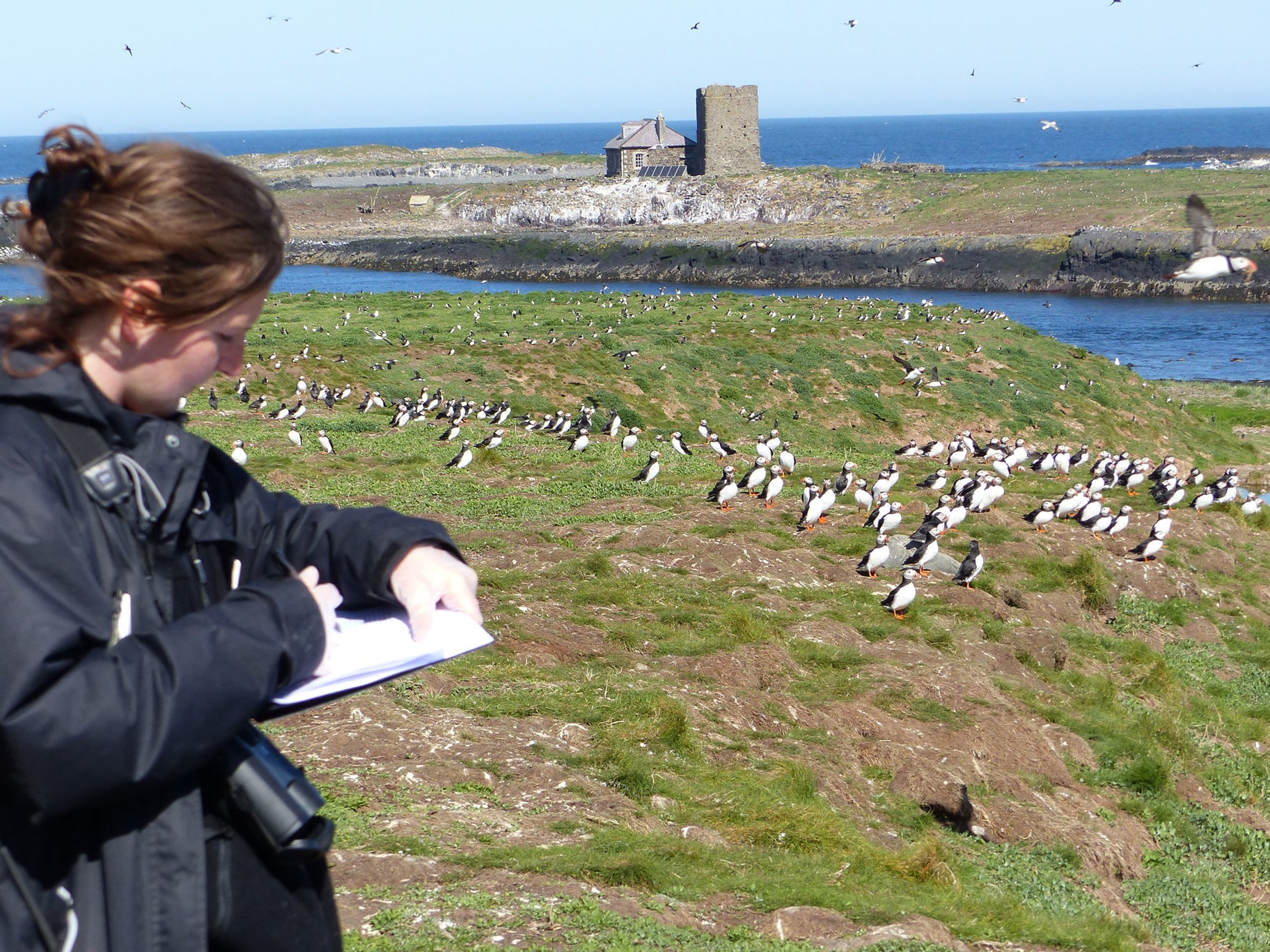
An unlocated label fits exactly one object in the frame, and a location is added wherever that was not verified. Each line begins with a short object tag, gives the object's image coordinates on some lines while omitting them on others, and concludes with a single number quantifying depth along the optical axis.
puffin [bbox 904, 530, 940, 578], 18.09
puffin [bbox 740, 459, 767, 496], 22.28
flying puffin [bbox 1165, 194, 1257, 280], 17.56
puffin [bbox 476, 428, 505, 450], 25.38
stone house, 125.88
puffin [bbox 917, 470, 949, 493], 24.81
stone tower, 120.94
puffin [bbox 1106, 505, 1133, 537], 22.22
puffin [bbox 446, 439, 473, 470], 23.09
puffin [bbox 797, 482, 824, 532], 20.39
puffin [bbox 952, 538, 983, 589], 18.12
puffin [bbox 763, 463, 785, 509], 21.80
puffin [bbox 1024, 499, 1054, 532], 22.16
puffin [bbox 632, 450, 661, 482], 23.02
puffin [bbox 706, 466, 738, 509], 21.05
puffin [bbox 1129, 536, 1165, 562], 21.06
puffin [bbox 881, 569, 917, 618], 16.22
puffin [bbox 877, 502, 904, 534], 19.80
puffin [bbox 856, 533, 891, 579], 17.78
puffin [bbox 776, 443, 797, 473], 25.50
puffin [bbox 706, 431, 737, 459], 27.25
